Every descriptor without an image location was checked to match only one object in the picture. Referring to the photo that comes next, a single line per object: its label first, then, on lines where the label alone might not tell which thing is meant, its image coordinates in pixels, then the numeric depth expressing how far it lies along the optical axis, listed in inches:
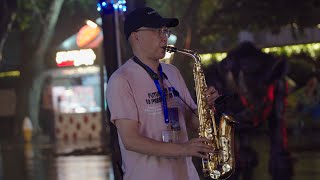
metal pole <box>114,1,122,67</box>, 269.8
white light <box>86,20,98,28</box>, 599.7
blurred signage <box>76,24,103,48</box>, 636.0
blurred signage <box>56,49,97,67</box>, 720.3
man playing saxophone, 132.7
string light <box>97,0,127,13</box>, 262.9
